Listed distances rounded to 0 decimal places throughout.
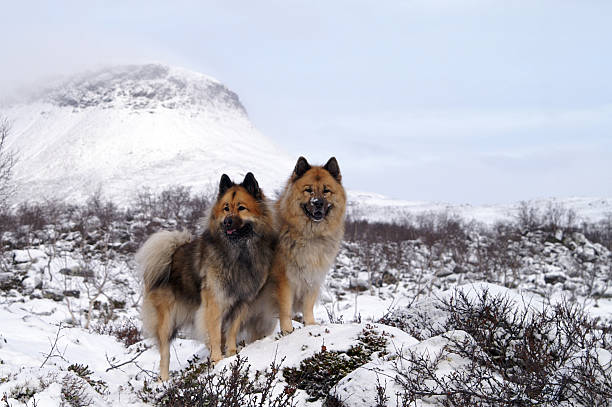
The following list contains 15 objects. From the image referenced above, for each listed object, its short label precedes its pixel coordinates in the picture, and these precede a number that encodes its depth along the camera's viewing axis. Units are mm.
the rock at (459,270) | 25122
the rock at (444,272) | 24734
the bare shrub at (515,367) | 2992
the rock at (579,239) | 30672
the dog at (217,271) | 5539
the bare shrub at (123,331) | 10281
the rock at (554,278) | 23139
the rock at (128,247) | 26062
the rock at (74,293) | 17872
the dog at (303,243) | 5727
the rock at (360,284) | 23359
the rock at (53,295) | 17134
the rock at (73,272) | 19922
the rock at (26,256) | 20266
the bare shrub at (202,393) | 3070
